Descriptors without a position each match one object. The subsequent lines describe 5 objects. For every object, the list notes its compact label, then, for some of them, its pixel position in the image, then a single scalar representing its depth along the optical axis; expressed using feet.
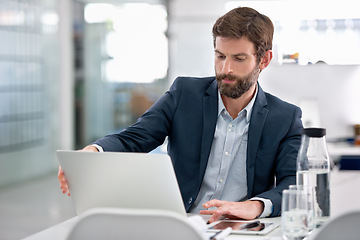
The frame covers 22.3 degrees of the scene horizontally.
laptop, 6.31
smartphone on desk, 6.62
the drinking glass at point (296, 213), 6.25
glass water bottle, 6.73
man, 7.73
